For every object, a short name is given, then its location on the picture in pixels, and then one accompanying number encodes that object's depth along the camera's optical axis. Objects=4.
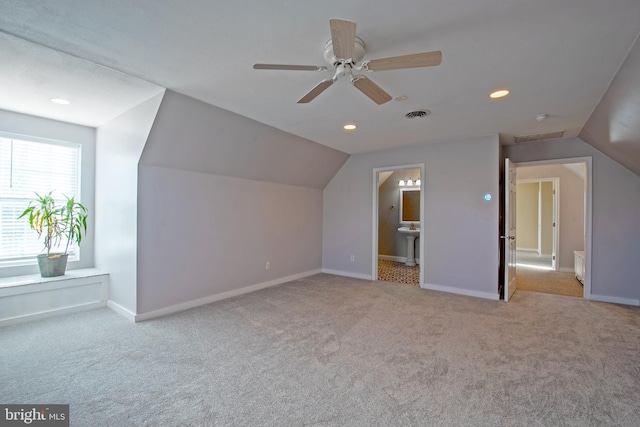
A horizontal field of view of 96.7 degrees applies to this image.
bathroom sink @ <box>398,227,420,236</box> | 6.73
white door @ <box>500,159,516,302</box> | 4.16
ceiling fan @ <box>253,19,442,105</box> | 1.55
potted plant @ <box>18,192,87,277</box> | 3.56
